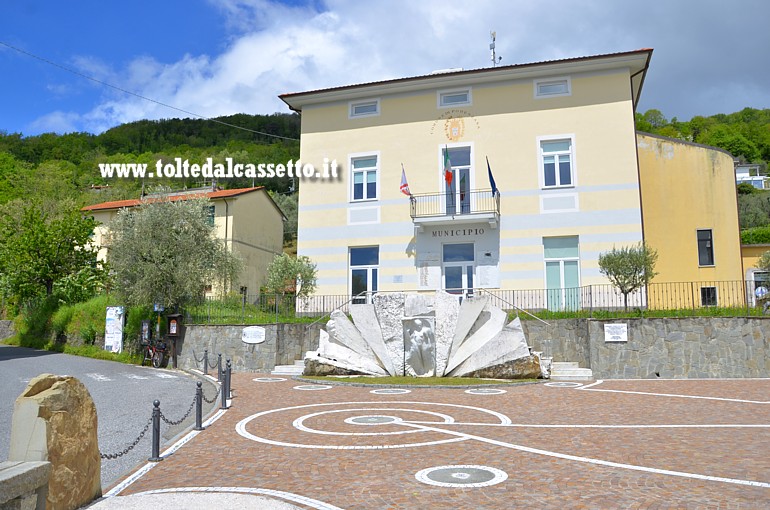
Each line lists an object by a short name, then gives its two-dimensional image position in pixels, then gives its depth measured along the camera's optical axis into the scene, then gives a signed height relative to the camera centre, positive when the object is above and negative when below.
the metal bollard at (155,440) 7.88 -1.71
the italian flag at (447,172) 24.37 +6.30
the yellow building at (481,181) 23.47 +6.02
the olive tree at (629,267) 19.38 +1.73
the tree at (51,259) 30.84 +3.27
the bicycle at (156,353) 22.66 -1.41
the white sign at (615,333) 18.55 -0.50
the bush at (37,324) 30.84 -0.33
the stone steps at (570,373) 18.11 -1.80
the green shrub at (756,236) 37.92 +5.58
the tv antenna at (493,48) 29.29 +14.06
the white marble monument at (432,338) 17.89 -0.66
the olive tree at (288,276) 23.75 +1.76
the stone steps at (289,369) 20.48 -1.88
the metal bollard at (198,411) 10.00 -1.65
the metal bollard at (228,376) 12.90 -1.35
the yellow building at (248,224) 36.62 +6.46
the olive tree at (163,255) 23.19 +2.62
